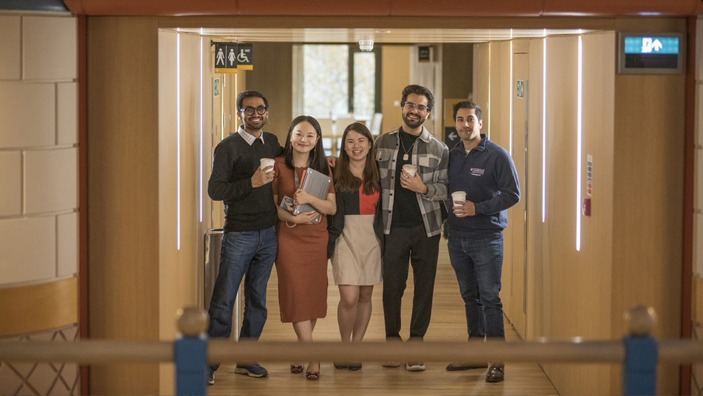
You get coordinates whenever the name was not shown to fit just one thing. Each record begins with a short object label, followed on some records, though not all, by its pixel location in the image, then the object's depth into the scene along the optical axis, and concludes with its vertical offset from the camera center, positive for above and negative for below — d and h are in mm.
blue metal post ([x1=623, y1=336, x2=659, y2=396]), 3482 -546
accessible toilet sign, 7781 +845
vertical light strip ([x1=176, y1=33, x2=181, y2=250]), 6234 +213
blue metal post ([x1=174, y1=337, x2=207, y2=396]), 3465 -551
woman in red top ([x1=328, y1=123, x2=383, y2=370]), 6758 -233
